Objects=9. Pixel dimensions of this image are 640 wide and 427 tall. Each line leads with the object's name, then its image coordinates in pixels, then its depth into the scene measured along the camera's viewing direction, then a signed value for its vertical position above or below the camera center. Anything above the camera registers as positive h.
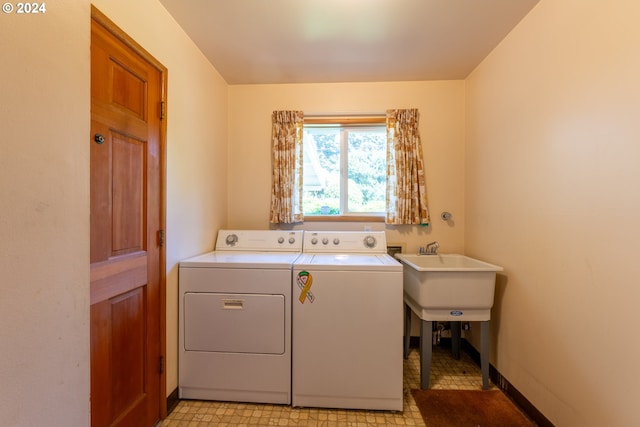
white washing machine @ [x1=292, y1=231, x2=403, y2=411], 1.53 -0.75
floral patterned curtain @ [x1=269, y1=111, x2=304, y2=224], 2.33 +0.39
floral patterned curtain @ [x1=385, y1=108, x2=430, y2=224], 2.27 +0.33
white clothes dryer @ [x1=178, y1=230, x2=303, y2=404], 1.58 -0.75
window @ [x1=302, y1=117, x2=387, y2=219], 2.45 +0.38
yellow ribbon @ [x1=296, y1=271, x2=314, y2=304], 1.56 -0.45
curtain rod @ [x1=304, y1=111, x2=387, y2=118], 2.37 +0.89
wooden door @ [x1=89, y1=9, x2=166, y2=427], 1.09 -0.11
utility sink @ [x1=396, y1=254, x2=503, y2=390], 1.67 -0.58
